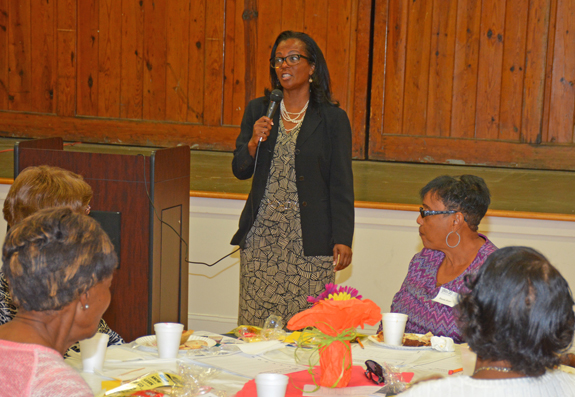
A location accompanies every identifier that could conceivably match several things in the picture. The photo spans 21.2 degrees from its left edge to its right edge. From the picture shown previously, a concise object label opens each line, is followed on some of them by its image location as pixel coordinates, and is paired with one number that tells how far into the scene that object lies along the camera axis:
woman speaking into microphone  5.80
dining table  4.77
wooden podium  5.57
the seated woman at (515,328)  3.99
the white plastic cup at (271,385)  4.55
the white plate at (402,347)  5.07
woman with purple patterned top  5.41
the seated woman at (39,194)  4.94
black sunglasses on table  4.78
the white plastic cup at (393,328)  5.09
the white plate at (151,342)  5.00
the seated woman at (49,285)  4.07
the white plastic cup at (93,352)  4.77
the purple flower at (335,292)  4.77
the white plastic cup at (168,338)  4.90
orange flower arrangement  4.73
